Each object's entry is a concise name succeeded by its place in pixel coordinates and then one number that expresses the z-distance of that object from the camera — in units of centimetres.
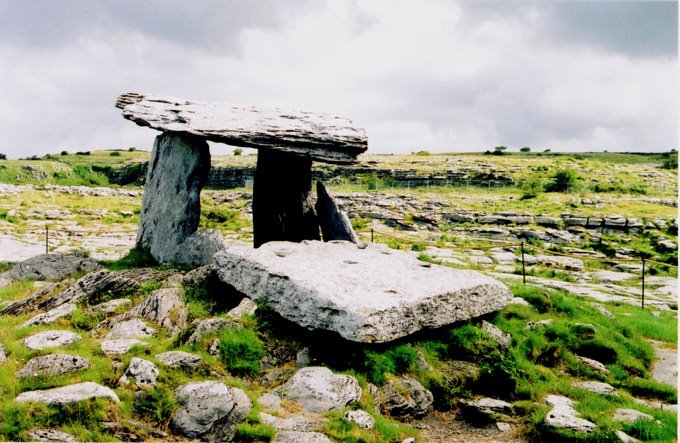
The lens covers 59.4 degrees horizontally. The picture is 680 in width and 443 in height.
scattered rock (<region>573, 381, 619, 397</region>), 814
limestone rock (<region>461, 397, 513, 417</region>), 738
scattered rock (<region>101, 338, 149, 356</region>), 758
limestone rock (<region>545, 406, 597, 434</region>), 662
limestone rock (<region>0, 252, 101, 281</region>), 1184
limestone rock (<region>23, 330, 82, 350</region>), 764
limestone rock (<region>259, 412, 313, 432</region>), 630
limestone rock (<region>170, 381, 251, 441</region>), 612
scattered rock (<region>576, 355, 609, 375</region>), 895
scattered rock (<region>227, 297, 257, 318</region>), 866
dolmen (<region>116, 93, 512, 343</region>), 827
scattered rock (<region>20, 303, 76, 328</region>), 858
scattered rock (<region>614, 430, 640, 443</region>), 635
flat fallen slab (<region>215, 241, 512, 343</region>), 791
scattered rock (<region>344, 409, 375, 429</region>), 652
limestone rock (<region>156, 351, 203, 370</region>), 723
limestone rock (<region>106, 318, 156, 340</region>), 821
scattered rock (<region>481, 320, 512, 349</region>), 912
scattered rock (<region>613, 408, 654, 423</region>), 702
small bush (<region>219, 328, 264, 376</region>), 761
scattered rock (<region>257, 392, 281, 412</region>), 677
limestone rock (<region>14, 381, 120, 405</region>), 609
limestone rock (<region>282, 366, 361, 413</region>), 687
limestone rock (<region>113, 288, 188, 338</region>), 864
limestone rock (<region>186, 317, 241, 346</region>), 796
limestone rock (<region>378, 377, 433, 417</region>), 728
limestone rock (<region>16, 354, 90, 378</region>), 678
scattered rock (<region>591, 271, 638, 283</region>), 1686
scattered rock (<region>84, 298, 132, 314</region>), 904
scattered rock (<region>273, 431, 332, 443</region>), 601
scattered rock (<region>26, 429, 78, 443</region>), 567
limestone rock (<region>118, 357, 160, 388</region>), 676
